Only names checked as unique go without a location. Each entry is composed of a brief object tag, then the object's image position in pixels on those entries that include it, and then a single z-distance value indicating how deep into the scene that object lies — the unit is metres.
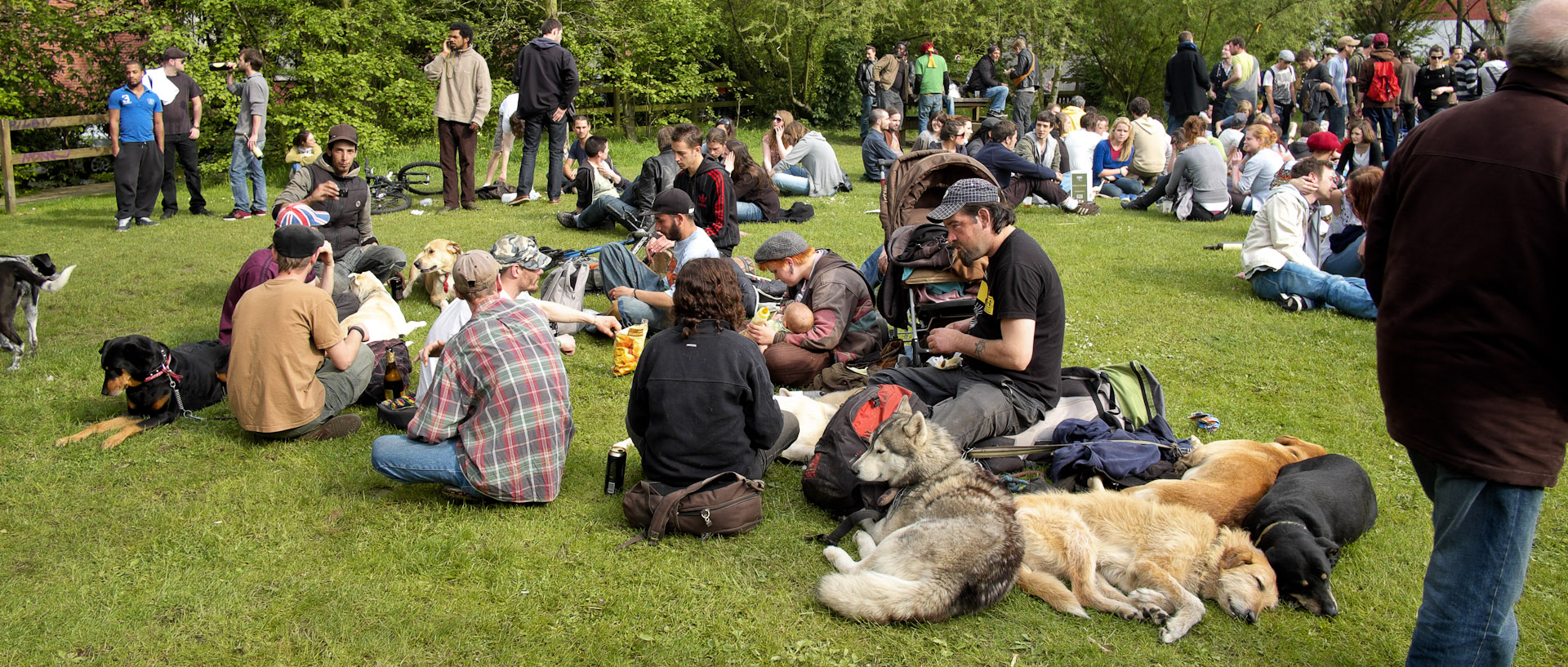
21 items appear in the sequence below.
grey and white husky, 3.59
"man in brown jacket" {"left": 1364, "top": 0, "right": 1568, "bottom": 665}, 2.47
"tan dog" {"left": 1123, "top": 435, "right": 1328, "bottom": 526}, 4.16
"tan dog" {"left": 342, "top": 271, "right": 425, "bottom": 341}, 7.52
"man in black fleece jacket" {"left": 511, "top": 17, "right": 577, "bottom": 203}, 12.32
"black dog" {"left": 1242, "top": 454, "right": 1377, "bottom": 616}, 3.69
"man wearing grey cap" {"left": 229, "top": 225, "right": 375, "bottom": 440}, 5.30
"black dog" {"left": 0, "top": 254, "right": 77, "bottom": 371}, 6.89
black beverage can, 4.75
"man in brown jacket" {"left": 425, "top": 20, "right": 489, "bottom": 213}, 12.16
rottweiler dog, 5.54
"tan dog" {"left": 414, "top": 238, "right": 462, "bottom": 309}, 8.50
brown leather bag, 4.22
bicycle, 12.84
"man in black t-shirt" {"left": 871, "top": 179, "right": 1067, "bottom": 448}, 4.75
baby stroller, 5.86
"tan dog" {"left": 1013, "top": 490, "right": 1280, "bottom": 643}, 3.66
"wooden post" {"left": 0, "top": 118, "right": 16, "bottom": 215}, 12.59
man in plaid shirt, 4.41
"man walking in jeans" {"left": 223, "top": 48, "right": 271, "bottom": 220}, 12.30
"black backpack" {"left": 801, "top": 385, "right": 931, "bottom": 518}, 4.52
